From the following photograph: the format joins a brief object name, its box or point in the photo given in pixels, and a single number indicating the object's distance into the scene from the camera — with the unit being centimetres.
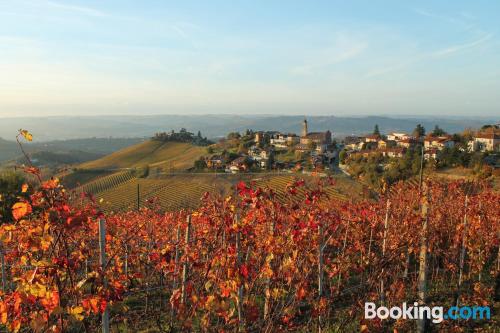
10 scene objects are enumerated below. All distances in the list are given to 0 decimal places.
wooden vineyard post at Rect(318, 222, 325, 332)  443
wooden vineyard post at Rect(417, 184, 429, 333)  471
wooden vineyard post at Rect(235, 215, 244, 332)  337
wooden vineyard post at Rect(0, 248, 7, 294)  674
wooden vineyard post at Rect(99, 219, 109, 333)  275
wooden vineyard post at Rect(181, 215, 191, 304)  328
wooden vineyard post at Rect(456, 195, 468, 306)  666
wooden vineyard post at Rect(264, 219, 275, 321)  378
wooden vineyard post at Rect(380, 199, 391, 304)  638
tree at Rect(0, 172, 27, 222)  2181
